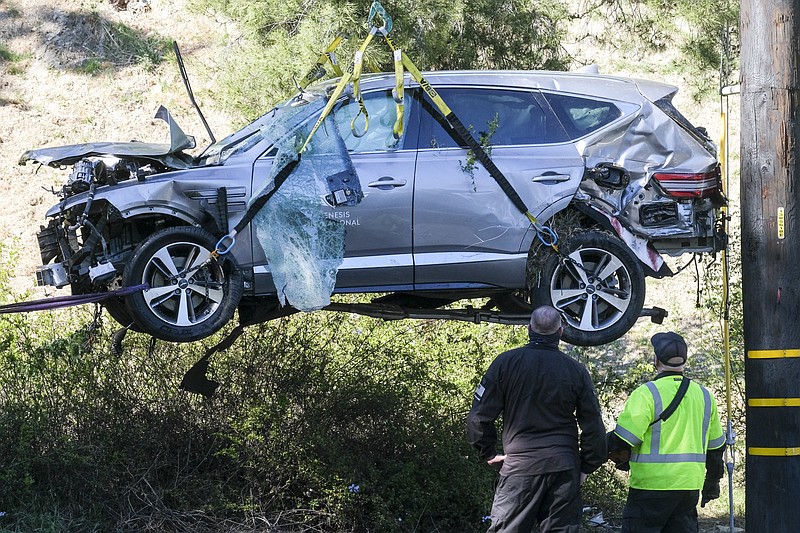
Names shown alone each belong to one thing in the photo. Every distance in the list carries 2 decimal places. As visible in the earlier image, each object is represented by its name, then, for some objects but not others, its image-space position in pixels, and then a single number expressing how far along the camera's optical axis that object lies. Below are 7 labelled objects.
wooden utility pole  13.09
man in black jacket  11.82
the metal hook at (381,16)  13.37
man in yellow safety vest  12.16
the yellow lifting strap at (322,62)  14.24
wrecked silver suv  13.20
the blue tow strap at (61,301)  12.74
